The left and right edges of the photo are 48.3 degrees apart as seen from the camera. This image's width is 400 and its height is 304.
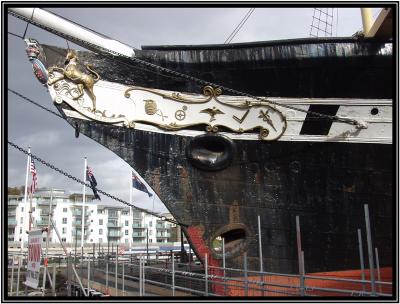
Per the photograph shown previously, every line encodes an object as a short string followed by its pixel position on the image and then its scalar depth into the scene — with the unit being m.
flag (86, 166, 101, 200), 16.39
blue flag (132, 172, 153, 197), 19.15
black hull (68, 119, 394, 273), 7.64
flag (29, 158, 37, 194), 15.62
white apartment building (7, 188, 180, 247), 59.88
